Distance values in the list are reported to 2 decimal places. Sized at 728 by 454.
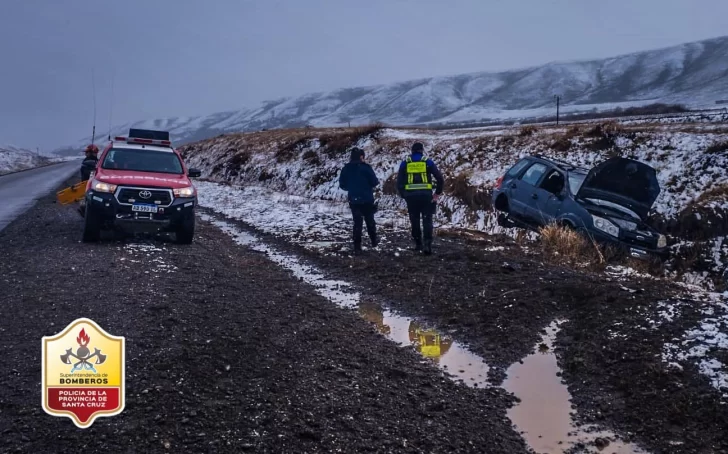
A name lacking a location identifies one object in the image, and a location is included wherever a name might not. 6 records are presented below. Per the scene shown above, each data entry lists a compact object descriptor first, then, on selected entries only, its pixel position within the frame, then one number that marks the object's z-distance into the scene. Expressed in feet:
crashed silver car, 32.55
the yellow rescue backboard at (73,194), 42.96
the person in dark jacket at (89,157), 47.16
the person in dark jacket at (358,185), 32.12
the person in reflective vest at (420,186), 30.86
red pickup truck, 31.04
